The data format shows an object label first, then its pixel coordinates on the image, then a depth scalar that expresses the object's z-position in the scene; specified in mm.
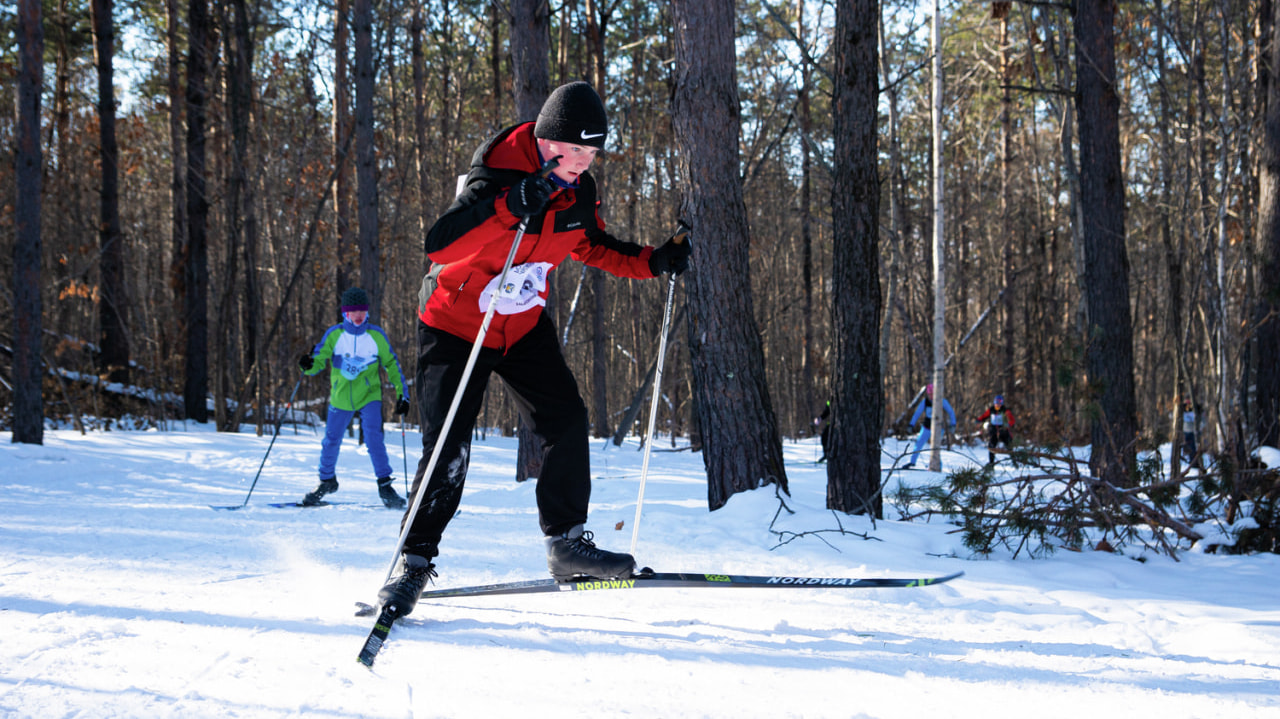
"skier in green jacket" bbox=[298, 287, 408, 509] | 7336
